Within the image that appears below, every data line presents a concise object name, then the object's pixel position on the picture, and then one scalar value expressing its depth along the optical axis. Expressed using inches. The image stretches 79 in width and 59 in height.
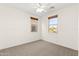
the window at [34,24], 110.5
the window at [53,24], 107.2
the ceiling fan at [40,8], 70.4
